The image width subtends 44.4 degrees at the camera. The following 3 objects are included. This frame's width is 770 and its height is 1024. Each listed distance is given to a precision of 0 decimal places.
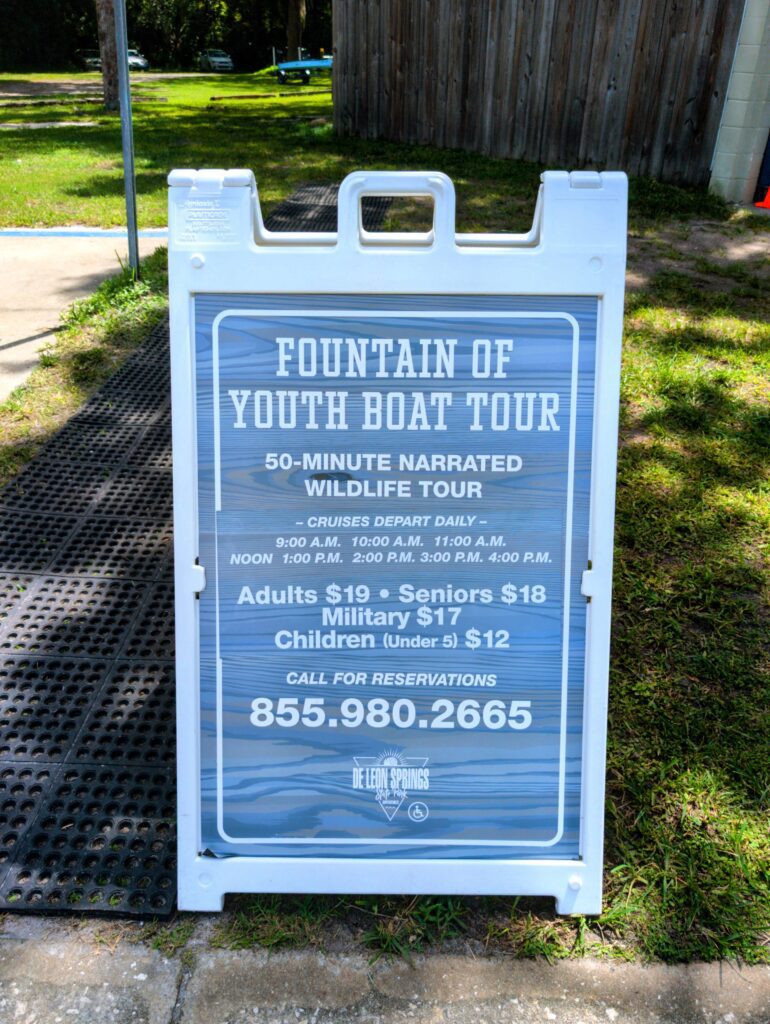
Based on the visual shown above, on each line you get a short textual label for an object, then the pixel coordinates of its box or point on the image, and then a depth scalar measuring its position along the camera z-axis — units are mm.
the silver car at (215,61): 39406
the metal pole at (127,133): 4902
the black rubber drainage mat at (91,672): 2193
